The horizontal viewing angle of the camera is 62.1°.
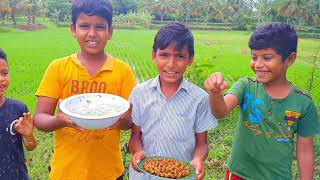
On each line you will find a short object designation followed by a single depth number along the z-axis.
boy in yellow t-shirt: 1.54
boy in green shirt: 1.58
